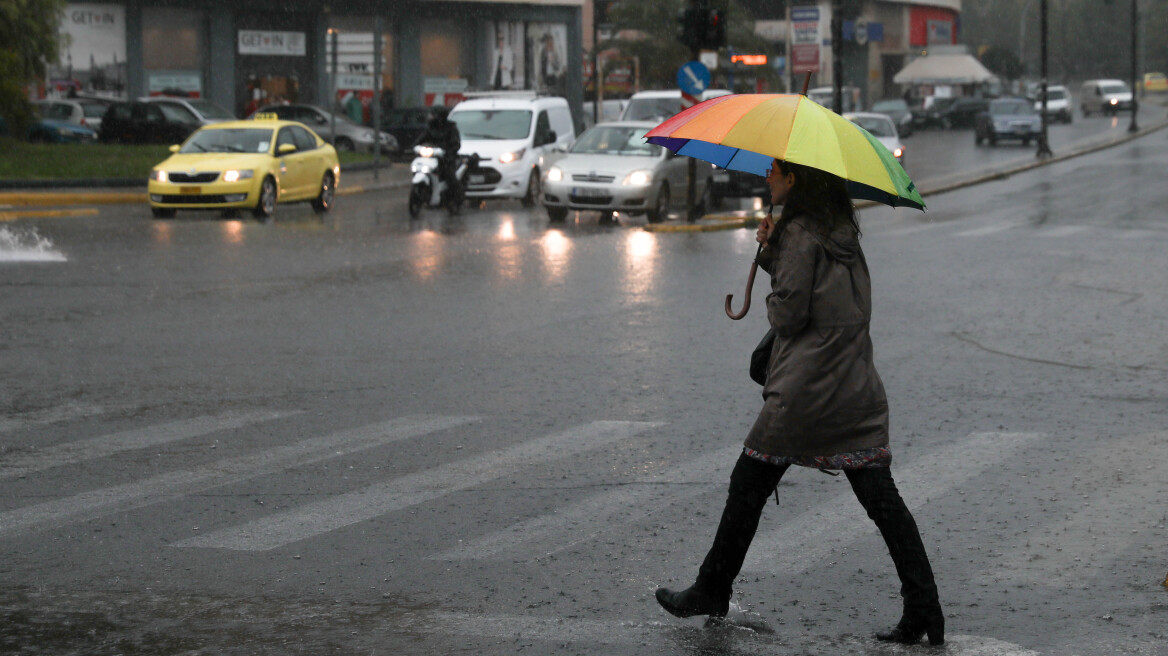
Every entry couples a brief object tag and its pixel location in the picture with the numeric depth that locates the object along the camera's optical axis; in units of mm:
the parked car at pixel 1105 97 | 81625
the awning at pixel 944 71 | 77625
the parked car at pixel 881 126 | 31062
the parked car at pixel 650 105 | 30141
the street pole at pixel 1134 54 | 56216
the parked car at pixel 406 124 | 42312
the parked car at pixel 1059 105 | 70250
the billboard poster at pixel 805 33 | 41188
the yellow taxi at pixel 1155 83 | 113250
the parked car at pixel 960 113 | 69625
